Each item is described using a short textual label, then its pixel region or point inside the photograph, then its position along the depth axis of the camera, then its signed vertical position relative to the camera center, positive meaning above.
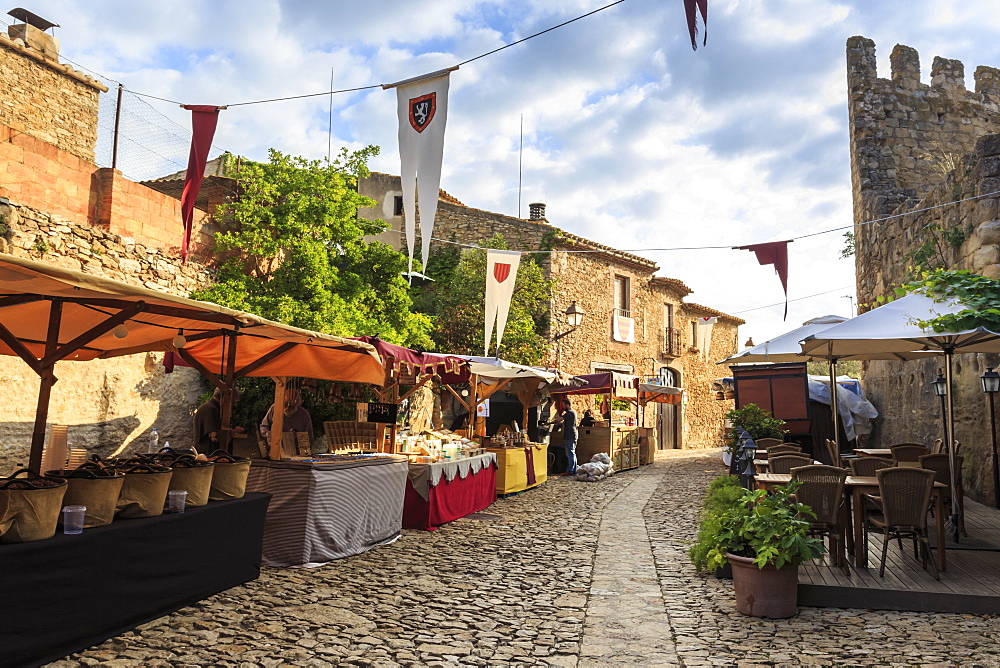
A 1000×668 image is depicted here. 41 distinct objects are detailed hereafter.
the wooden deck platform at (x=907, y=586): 4.61 -1.20
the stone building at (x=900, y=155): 12.11 +5.08
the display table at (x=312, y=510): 5.71 -0.90
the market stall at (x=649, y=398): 18.53 +0.32
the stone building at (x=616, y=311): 20.25 +3.40
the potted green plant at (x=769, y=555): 4.45 -0.94
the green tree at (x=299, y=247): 11.55 +2.76
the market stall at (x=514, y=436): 10.78 -0.50
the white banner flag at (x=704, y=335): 26.09 +2.86
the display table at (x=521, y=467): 10.79 -1.01
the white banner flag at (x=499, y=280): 11.77 +2.16
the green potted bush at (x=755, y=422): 12.45 -0.21
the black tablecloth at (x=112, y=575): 3.26 -0.98
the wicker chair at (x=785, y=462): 7.30 -0.53
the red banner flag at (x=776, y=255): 10.43 +2.37
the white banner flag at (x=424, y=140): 5.98 +2.31
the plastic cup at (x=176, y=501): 4.42 -0.63
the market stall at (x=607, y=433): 15.89 -0.56
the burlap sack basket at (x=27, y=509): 3.32 -0.53
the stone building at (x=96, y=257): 8.19 +1.96
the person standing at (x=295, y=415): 7.69 -0.12
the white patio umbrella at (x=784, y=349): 8.12 +0.79
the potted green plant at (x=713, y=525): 5.55 -0.97
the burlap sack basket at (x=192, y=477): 4.57 -0.50
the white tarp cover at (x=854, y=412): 13.76 +0.01
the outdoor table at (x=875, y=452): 8.70 -0.50
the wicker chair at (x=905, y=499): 5.01 -0.62
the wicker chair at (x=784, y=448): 9.31 -0.51
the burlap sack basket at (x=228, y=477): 4.98 -0.54
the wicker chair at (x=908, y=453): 7.84 -0.45
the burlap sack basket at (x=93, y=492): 3.80 -0.50
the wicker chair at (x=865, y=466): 7.12 -0.55
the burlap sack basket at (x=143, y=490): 4.09 -0.53
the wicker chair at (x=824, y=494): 5.34 -0.63
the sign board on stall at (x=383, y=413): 7.74 -0.08
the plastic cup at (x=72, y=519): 3.63 -0.62
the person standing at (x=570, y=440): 15.06 -0.69
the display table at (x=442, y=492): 7.67 -1.01
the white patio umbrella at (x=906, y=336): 5.70 +0.68
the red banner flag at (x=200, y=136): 7.12 +2.74
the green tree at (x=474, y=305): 17.36 +2.69
